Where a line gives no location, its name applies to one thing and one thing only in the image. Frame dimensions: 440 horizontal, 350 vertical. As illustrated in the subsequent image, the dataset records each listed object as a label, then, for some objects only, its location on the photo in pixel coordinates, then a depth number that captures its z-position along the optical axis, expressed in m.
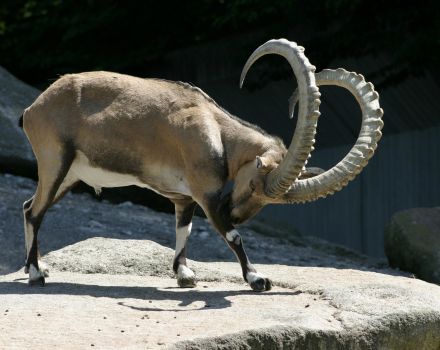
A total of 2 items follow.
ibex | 18.64
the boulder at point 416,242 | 27.75
